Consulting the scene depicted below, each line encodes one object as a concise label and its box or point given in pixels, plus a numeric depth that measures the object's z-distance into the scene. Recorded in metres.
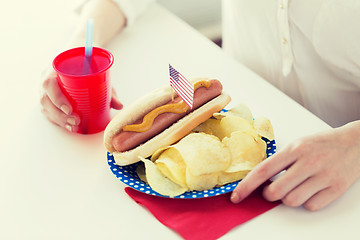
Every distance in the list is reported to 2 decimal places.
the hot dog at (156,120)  1.02
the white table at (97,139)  0.93
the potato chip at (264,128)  1.06
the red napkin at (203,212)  0.91
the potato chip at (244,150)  0.98
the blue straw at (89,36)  1.11
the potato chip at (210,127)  1.10
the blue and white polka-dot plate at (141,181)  0.93
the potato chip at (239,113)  1.12
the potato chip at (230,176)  0.97
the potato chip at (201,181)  0.94
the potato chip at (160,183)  0.94
